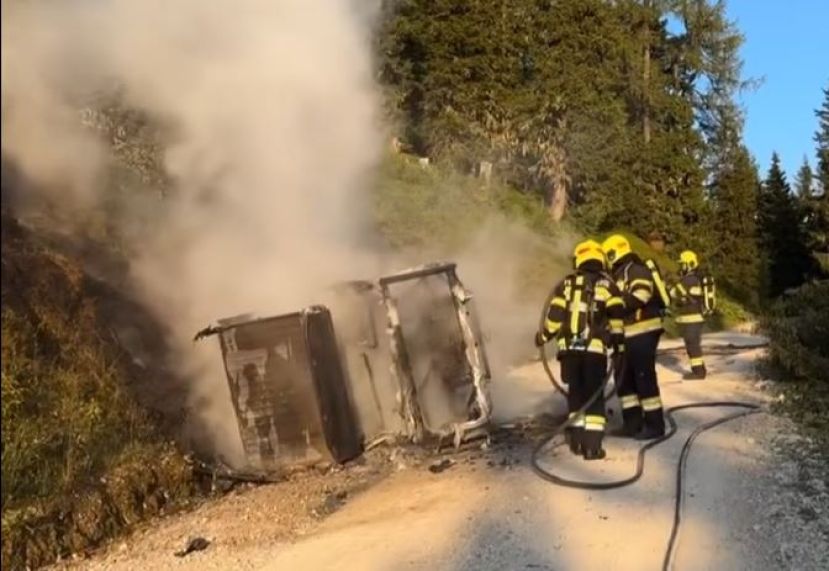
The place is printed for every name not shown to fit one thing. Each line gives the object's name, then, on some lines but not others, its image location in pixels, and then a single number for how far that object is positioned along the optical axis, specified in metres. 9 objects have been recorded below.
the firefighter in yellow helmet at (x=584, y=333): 7.11
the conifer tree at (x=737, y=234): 34.03
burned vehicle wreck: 7.11
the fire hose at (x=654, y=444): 5.53
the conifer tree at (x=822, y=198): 32.62
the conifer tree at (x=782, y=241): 34.84
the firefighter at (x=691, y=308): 10.96
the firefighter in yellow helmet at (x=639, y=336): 7.54
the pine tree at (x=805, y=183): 37.03
